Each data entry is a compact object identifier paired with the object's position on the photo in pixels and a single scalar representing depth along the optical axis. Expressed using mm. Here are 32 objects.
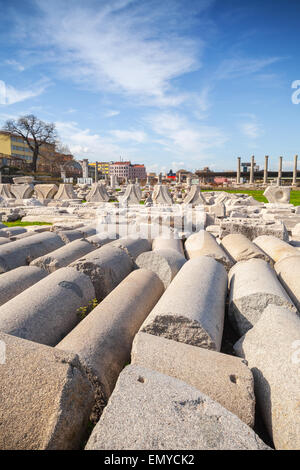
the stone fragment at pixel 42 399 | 1440
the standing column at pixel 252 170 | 47394
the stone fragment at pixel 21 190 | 19406
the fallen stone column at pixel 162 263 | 3914
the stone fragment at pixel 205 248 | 4309
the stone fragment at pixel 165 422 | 1343
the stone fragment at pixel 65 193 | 19469
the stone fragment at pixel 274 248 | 4520
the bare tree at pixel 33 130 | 41031
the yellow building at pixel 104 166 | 111125
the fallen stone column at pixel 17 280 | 3116
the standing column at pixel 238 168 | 49862
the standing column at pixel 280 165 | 46453
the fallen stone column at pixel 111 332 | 2023
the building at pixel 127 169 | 104250
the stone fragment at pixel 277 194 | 15352
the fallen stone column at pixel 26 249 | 4156
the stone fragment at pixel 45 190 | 19750
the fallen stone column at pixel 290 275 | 3254
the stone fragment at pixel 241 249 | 4375
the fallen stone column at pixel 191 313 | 2314
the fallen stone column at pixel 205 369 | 1758
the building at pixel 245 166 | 91831
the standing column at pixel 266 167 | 46694
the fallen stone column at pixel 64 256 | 3973
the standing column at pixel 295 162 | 46000
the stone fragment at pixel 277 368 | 1629
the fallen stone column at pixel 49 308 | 2326
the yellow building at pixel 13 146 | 56456
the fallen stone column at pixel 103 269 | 3584
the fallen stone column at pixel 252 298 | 2779
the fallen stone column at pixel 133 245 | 4605
